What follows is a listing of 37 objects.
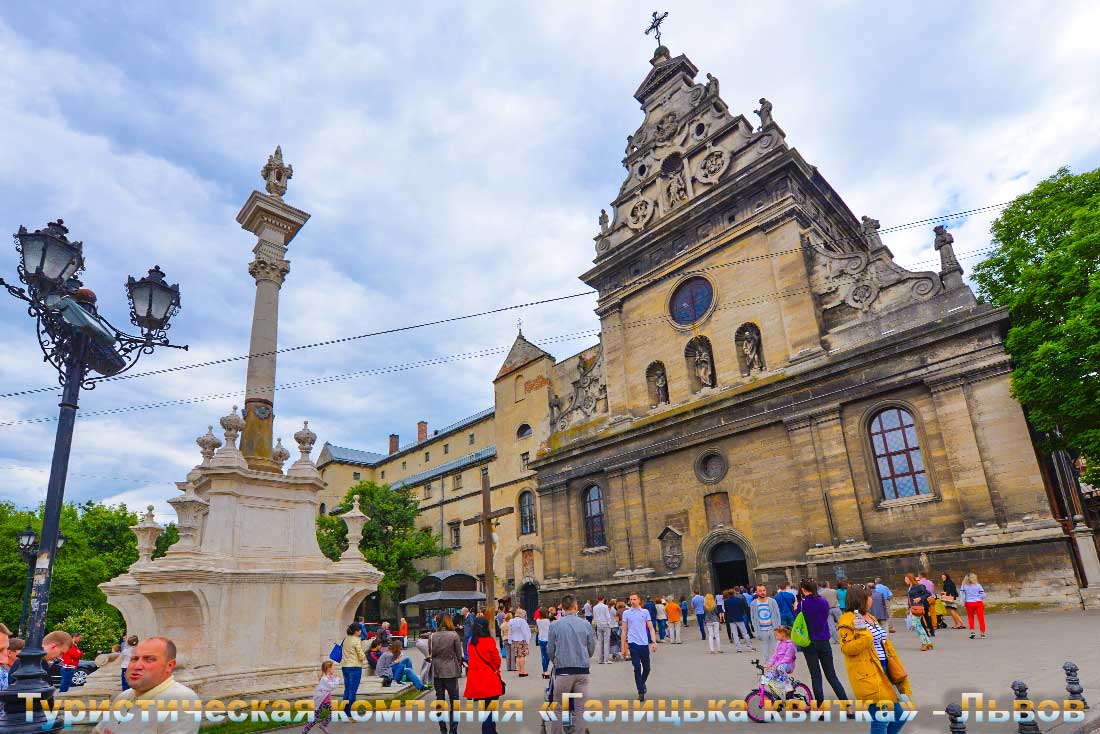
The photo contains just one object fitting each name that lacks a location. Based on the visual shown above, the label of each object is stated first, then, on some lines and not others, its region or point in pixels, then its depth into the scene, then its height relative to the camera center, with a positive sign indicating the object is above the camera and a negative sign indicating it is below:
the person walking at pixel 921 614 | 11.93 -1.12
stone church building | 17.95 +5.25
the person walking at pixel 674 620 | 17.38 -1.33
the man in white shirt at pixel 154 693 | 3.31 -0.48
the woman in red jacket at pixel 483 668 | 7.11 -0.94
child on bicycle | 7.45 -1.13
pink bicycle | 7.30 -1.51
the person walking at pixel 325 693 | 8.12 -1.24
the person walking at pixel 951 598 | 14.93 -1.08
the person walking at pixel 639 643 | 9.06 -0.98
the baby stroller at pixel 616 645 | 15.55 -1.72
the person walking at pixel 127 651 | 10.81 -0.76
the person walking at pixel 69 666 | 13.09 -1.16
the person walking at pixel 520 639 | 13.68 -1.25
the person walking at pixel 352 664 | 9.50 -1.07
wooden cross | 14.55 +1.32
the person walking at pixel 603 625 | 14.39 -1.12
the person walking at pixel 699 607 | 16.98 -1.01
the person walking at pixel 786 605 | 13.37 -0.90
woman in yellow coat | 5.36 -0.89
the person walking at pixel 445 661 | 8.11 -0.95
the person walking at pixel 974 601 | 12.95 -1.01
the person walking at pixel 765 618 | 10.36 -0.93
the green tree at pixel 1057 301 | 15.66 +6.33
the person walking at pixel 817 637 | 7.55 -0.90
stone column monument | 9.82 +0.38
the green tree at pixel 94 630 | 24.23 -0.88
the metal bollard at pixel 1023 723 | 5.24 -1.41
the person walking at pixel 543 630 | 14.64 -1.18
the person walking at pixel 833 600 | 14.49 -0.92
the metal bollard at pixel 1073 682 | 6.13 -1.30
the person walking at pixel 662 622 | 17.77 -1.49
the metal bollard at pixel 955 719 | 4.99 -1.29
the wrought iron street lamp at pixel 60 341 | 5.23 +2.73
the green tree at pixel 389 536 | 37.78 +3.09
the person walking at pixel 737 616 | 14.76 -1.14
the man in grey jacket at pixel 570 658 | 6.98 -0.87
